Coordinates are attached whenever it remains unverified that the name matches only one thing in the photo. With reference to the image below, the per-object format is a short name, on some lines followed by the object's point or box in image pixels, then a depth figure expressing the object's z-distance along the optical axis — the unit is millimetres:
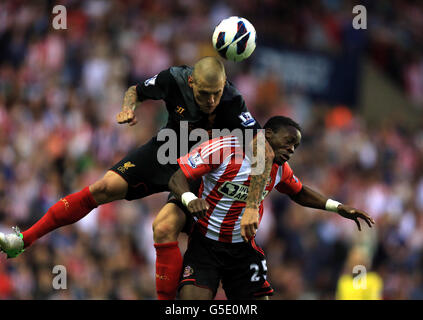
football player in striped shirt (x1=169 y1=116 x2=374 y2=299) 12867
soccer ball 13620
